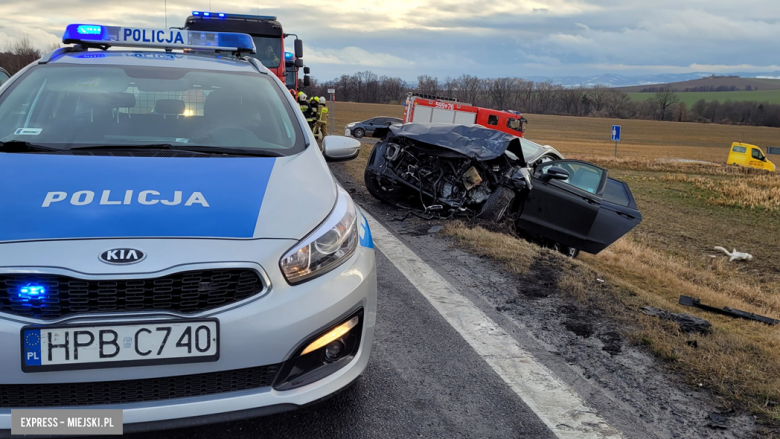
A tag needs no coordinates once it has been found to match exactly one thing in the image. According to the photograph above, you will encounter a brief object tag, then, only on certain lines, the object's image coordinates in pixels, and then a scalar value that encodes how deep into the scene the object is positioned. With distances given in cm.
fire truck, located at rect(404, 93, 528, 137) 3244
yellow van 3406
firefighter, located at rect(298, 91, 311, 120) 1545
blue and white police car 190
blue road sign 3158
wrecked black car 759
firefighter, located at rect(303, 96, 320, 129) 1513
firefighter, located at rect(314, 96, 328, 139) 1739
